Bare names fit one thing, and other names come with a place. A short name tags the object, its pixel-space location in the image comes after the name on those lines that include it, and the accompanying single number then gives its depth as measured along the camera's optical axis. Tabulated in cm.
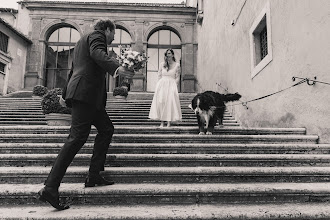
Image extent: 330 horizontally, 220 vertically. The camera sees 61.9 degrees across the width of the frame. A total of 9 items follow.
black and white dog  502
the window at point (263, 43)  691
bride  576
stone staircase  267
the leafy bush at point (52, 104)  581
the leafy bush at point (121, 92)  1288
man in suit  257
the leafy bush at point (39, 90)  1325
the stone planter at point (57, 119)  580
